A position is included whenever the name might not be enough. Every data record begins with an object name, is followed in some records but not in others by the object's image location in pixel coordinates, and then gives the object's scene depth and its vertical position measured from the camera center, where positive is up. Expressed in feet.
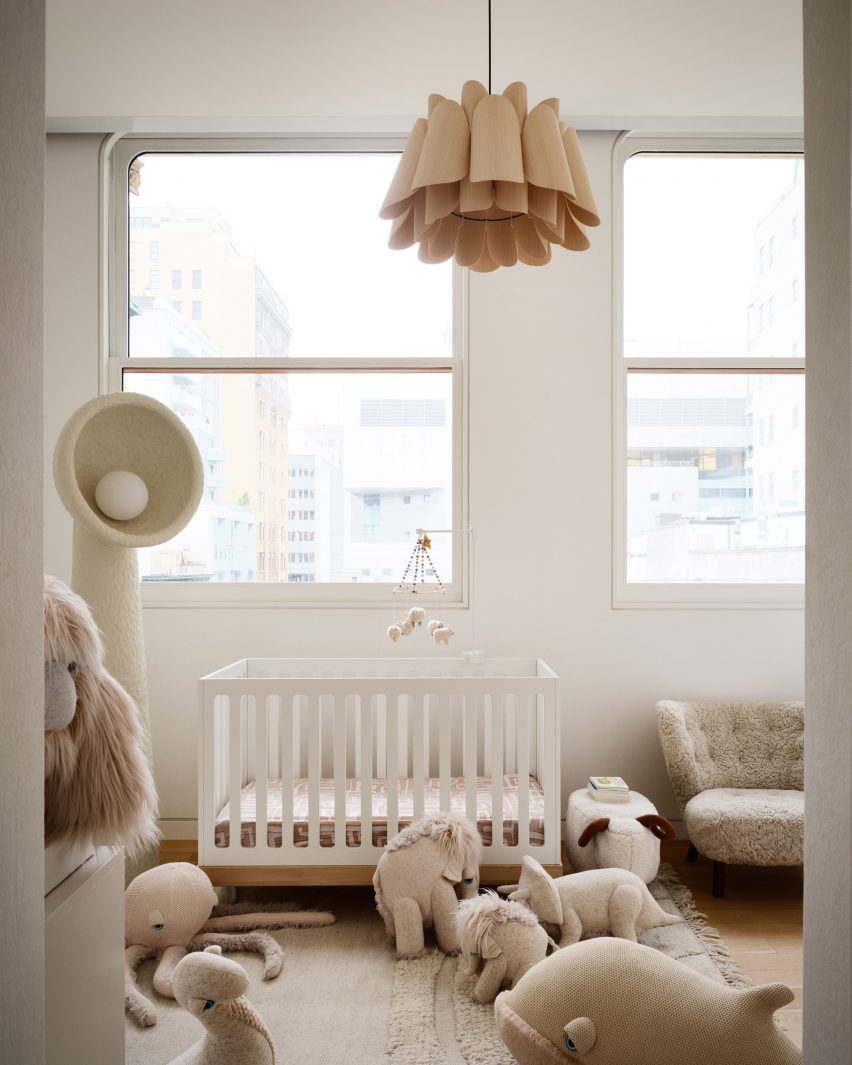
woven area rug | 5.29 -3.59
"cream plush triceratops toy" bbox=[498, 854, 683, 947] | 6.30 -3.06
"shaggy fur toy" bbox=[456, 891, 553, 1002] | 5.77 -3.08
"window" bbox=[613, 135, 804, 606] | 9.80 +2.01
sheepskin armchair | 7.56 -2.71
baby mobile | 8.16 -0.66
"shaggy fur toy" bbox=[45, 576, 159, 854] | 3.67 -1.05
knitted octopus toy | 6.45 -3.28
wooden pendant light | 4.58 +2.21
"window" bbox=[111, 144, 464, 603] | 9.87 +1.91
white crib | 7.19 -2.46
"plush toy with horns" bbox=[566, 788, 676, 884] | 7.18 -2.88
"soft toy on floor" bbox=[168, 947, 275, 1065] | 4.51 -2.82
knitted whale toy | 4.25 -2.77
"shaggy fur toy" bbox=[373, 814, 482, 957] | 6.56 -3.00
